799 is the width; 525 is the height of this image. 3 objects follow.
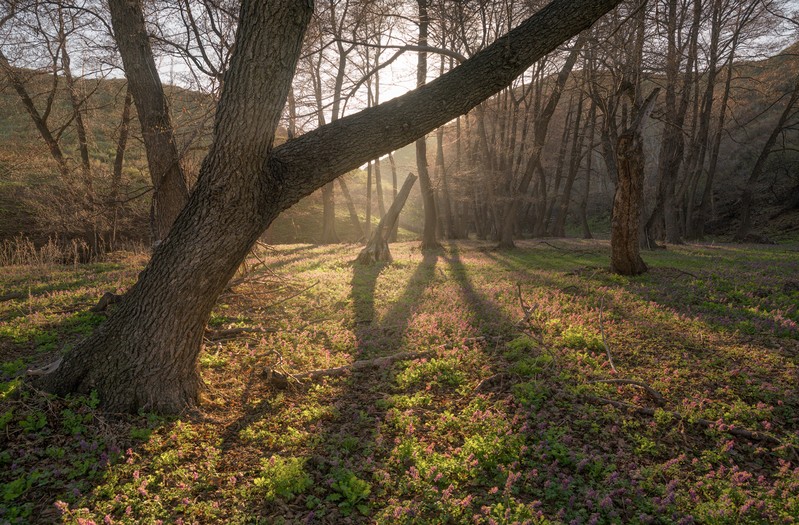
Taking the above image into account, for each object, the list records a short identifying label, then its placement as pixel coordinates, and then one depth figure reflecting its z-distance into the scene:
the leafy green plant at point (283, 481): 3.48
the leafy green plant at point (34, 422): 3.96
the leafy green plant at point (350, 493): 3.34
